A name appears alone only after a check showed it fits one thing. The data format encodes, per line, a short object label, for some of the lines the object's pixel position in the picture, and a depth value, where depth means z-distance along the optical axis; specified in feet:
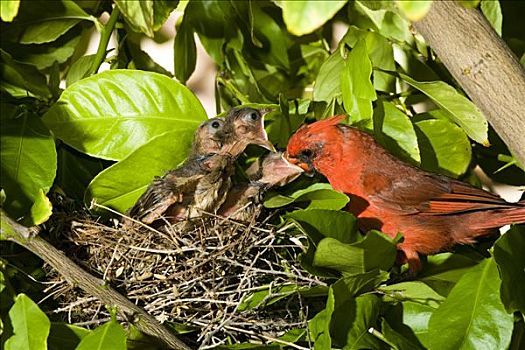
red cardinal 11.27
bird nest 11.14
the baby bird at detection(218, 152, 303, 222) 11.26
